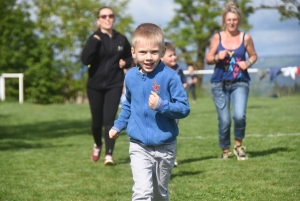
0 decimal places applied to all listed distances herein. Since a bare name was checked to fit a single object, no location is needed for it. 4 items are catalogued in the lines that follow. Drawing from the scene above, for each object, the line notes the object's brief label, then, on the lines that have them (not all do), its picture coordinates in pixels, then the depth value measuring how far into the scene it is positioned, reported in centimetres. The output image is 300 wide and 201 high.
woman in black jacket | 1740
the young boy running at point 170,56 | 1621
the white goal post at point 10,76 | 6871
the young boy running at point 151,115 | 961
